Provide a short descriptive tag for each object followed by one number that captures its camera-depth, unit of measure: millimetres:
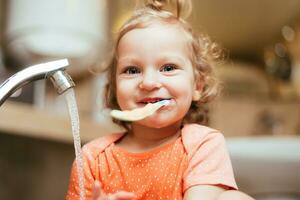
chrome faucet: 611
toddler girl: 654
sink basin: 1276
